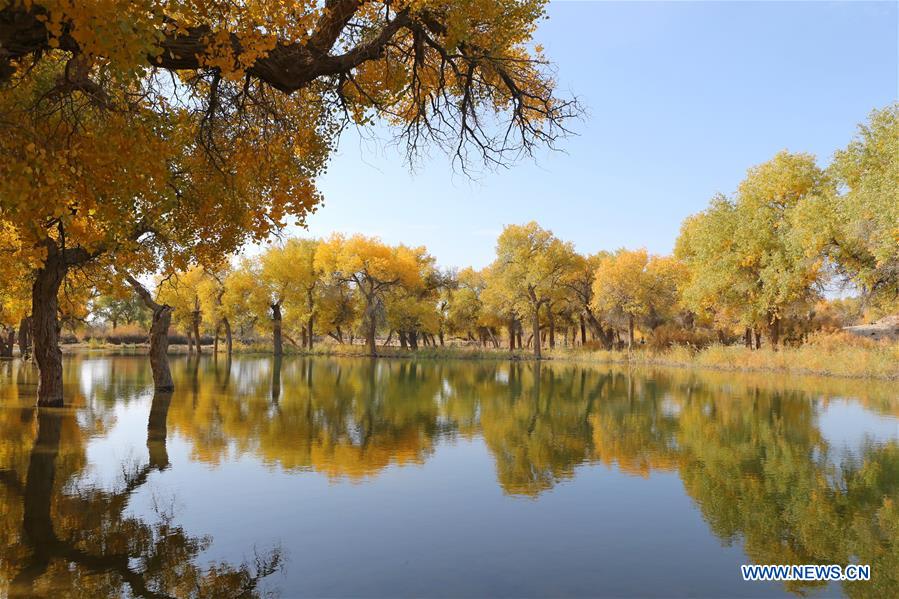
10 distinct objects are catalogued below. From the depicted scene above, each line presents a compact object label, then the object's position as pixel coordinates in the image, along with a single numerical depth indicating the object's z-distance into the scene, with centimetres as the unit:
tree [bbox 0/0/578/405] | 621
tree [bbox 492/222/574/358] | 5444
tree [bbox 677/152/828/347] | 3344
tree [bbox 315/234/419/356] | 5597
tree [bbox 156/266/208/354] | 6062
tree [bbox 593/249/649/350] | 5094
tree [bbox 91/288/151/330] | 8275
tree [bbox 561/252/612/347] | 5838
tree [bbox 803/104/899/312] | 2542
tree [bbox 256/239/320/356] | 6028
